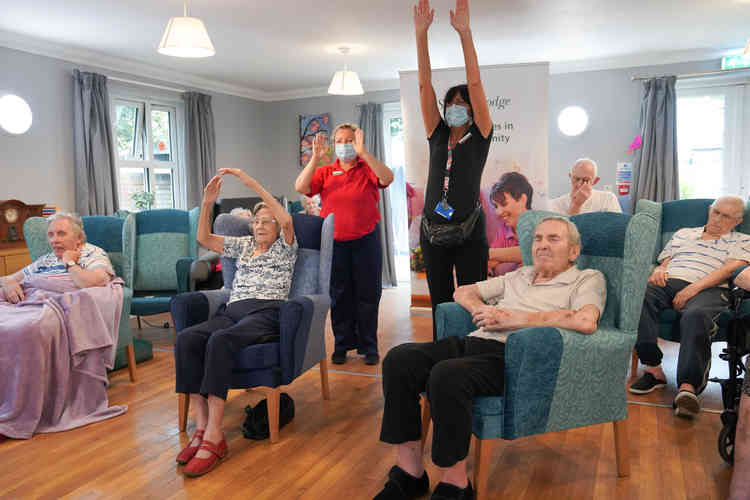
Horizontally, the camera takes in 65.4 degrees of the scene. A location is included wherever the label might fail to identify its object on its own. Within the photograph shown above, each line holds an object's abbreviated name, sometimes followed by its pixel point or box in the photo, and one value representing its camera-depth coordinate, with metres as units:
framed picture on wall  7.71
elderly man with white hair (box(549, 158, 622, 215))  3.86
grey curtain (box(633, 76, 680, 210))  5.98
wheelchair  2.17
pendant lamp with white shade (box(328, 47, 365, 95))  5.01
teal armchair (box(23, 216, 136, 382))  3.31
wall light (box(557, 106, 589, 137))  6.46
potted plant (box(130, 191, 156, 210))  6.23
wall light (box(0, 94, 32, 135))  4.82
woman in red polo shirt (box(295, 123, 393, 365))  3.40
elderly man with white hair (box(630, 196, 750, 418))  2.76
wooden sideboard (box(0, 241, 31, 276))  4.36
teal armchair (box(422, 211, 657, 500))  1.89
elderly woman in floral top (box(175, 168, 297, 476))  2.33
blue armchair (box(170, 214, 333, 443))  2.48
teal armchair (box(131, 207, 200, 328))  4.06
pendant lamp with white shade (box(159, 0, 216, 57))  3.26
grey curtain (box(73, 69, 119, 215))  5.40
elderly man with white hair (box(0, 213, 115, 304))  3.01
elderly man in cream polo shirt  1.81
